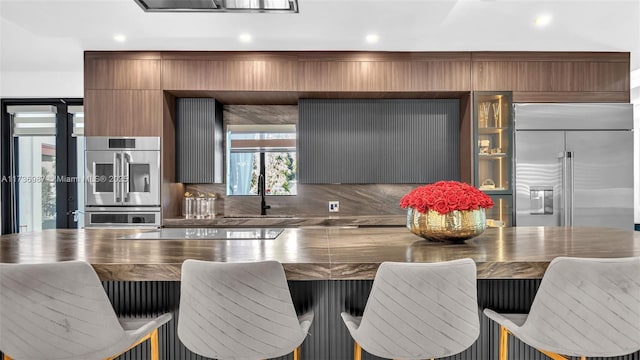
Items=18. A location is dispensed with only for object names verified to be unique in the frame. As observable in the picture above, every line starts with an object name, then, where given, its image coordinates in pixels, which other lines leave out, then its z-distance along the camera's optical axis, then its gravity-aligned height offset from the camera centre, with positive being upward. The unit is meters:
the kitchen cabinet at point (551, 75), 3.73 +0.94
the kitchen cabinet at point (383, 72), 3.73 +0.97
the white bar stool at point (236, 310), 1.24 -0.41
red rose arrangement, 1.77 -0.10
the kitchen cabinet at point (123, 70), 3.70 +1.00
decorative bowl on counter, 1.77 -0.21
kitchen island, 1.37 -0.30
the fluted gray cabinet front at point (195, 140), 3.97 +0.37
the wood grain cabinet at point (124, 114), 3.69 +0.59
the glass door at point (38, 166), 4.64 +0.15
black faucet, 4.26 -0.17
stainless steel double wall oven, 3.66 -0.03
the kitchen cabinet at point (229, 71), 3.70 +0.98
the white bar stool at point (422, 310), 1.25 -0.42
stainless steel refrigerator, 3.64 +0.12
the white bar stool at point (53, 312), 1.24 -0.42
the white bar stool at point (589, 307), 1.27 -0.42
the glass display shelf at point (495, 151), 3.71 +0.24
